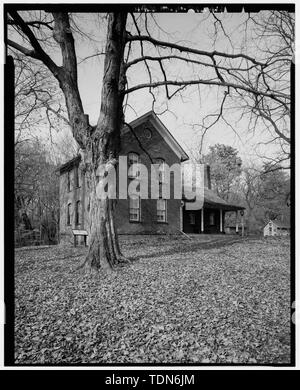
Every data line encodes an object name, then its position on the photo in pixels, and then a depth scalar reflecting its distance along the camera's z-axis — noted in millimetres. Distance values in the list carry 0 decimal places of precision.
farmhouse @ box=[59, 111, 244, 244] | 10383
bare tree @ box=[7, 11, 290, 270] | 3385
